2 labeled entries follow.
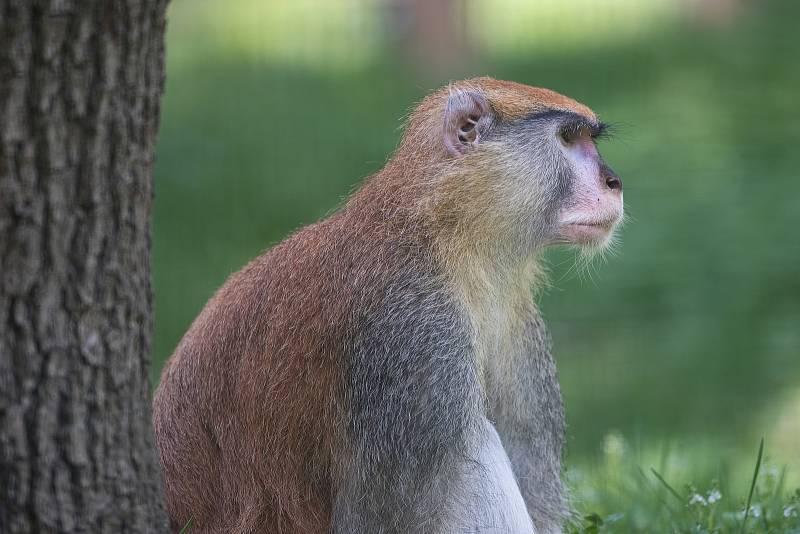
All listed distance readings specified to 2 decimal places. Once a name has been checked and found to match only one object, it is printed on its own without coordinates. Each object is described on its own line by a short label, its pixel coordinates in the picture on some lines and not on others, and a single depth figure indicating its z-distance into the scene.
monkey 6.46
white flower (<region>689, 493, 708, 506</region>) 7.36
